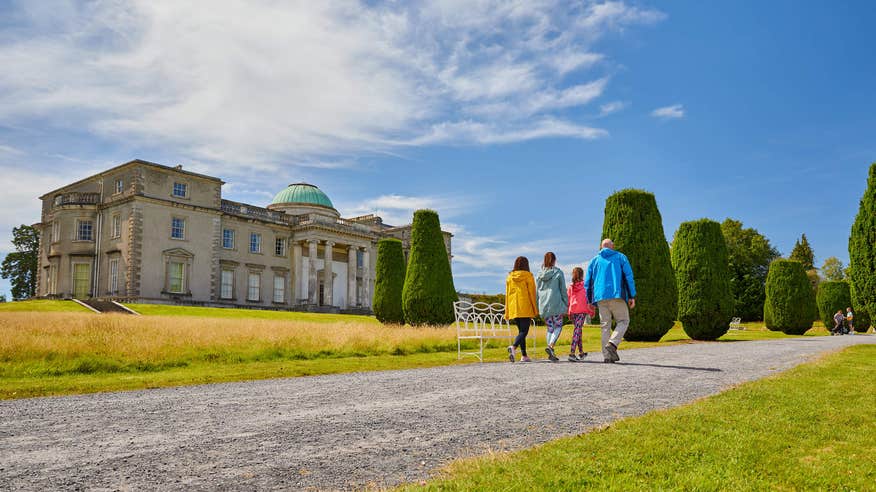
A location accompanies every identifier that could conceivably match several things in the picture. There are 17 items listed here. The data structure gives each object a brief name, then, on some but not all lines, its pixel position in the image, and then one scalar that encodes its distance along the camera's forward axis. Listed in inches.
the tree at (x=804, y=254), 2960.1
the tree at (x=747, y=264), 1961.1
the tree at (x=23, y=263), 2101.4
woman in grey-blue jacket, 438.9
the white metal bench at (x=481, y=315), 472.2
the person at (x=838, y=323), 1246.3
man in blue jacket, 422.6
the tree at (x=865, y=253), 565.6
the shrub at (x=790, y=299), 1213.1
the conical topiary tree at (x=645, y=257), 775.7
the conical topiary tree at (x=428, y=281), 984.9
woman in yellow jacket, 435.8
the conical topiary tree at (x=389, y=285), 1173.1
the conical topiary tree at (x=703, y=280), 866.8
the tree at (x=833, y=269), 3063.5
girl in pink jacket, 461.5
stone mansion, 1572.3
